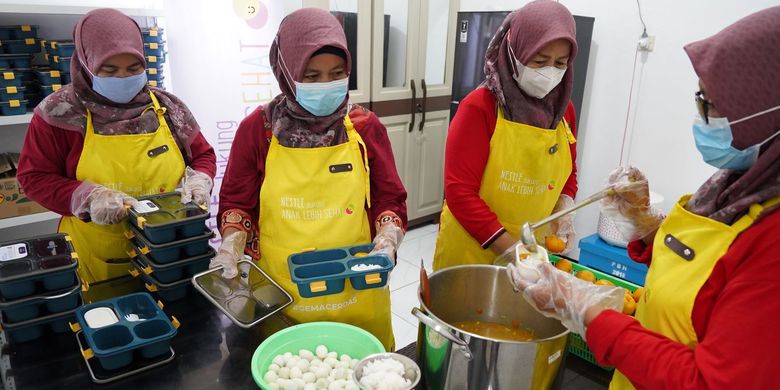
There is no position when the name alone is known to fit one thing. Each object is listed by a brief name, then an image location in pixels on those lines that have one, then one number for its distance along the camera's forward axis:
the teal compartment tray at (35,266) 1.17
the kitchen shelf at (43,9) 2.04
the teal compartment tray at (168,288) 1.39
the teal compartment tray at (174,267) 1.38
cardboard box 2.22
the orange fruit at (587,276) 1.33
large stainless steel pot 0.89
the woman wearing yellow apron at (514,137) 1.56
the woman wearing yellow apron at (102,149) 1.60
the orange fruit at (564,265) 1.39
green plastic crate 1.22
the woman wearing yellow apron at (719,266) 0.72
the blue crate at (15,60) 2.12
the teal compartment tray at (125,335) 1.08
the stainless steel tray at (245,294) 1.20
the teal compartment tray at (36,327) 1.18
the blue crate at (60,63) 2.20
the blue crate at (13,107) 2.14
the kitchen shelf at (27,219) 2.26
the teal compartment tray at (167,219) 1.34
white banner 2.75
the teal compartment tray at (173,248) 1.37
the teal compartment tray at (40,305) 1.17
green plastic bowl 1.14
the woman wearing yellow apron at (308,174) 1.45
